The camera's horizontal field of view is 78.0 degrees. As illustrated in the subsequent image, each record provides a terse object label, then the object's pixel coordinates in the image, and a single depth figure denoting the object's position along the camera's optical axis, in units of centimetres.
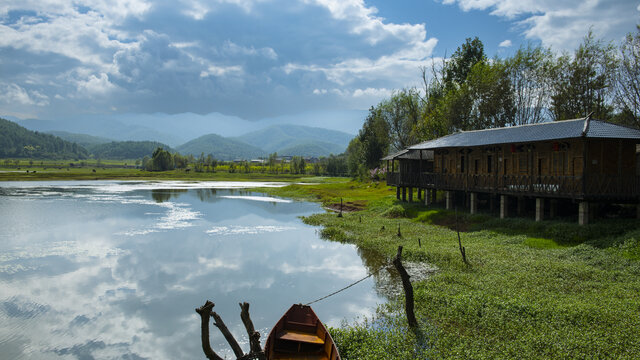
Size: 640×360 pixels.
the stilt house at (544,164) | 2606
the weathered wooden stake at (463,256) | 2136
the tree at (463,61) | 6412
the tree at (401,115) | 7569
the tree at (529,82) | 5144
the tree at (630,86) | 4097
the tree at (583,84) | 4488
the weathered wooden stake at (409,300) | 1455
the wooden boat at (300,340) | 1227
